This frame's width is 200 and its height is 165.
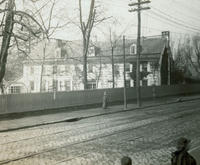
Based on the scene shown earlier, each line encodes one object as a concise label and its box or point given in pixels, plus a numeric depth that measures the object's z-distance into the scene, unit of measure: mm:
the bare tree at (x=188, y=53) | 77112
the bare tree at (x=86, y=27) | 30428
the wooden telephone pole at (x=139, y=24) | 26391
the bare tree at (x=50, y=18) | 32719
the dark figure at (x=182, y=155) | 5289
